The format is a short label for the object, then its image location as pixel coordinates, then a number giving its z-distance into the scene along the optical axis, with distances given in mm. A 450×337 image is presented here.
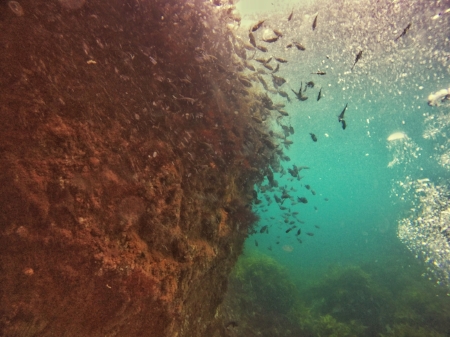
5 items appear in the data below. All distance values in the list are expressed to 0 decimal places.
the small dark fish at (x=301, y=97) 6817
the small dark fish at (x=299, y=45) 6368
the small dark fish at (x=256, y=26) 5789
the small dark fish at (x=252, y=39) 5992
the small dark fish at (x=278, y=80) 7244
